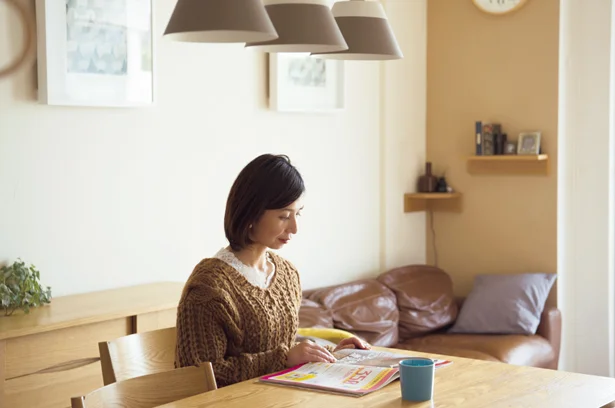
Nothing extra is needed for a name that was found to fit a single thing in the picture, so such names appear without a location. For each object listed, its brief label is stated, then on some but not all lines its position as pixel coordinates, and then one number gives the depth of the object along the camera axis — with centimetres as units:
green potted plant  320
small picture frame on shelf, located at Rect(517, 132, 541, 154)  510
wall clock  518
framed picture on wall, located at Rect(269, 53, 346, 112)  446
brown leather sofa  452
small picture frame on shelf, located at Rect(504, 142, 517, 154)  522
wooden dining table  224
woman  255
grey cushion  487
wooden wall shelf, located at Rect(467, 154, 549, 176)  512
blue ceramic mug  223
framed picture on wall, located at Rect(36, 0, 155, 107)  343
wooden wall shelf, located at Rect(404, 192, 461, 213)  540
